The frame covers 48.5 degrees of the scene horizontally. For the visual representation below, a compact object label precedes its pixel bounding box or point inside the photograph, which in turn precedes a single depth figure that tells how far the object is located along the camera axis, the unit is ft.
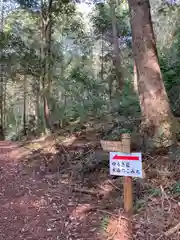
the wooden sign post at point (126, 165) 7.55
